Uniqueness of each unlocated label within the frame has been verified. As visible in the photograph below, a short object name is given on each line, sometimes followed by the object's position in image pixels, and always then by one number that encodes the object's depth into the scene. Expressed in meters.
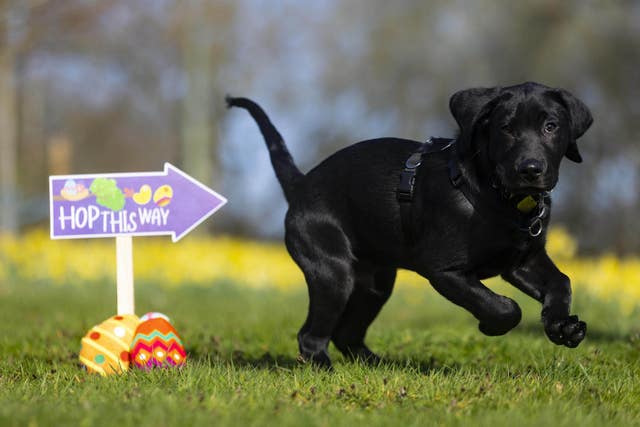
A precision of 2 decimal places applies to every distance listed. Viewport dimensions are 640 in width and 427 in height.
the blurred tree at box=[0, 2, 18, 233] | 23.17
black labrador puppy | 7.00
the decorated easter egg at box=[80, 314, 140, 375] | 8.37
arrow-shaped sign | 9.05
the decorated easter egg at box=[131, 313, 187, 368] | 8.23
